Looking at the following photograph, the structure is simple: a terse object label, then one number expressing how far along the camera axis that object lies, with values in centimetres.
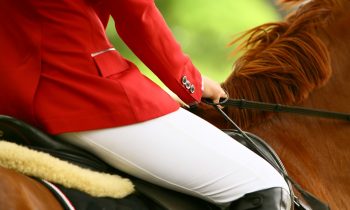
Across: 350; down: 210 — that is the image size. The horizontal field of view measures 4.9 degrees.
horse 895
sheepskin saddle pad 837
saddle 843
